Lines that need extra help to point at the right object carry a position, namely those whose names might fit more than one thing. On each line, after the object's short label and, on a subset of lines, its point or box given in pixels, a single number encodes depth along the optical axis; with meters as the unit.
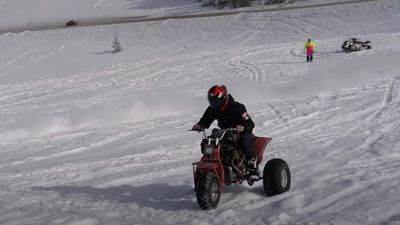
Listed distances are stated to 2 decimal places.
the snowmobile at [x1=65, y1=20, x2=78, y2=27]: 64.94
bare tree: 43.12
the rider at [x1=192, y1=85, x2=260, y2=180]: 6.99
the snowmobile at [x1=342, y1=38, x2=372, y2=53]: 30.55
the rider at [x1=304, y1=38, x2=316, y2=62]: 27.95
